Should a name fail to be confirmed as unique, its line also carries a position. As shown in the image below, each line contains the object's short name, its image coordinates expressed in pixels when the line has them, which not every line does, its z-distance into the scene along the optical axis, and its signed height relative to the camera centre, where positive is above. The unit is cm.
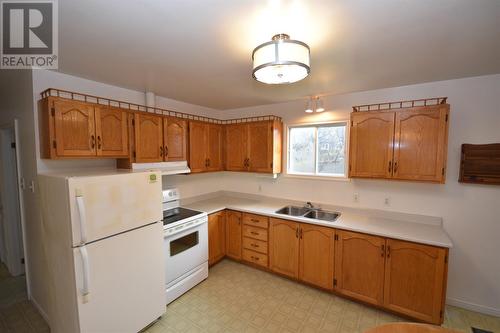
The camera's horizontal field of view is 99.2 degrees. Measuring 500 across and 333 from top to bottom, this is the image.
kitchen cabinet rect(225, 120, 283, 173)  315 +15
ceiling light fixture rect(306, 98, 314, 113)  272 +70
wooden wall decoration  211 -8
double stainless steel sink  290 -81
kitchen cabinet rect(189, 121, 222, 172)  303 +14
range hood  232 -13
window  296 +9
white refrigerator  156 -77
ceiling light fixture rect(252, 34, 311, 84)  119 +56
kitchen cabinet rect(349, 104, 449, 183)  210 +13
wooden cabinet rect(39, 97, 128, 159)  180 +24
